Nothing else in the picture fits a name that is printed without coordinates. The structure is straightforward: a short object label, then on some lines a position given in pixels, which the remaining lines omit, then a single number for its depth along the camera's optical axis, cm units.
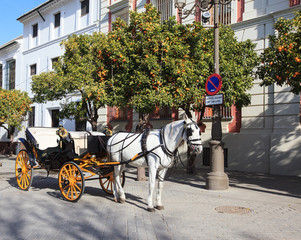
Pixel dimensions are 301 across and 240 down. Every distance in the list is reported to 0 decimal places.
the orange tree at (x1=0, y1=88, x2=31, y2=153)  2362
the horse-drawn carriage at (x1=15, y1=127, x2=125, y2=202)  791
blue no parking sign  927
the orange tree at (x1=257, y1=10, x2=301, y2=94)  832
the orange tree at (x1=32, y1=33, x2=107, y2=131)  1402
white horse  666
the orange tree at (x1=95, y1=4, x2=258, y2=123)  1157
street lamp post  964
